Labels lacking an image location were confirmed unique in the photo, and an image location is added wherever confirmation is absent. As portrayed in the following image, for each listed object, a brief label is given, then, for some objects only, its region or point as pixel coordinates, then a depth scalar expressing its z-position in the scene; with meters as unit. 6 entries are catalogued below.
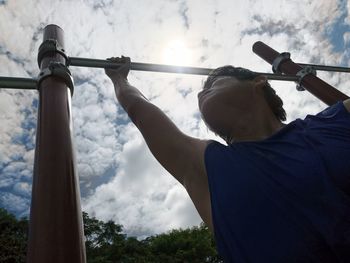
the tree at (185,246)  30.62
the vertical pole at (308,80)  2.73
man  1.08
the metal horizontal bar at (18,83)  1.78
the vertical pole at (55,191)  1.00
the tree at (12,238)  19.00
